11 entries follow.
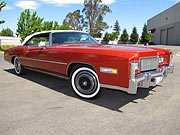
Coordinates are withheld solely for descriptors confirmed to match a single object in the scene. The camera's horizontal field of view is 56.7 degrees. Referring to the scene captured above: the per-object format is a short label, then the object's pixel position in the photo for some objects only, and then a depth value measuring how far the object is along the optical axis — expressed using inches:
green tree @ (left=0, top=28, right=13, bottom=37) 2698.8
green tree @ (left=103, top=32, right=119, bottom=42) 3040.4
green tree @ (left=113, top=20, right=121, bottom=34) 3830.7
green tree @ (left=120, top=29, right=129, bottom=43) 2941.7
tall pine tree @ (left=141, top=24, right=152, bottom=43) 2571.4
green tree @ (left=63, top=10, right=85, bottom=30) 1927.7
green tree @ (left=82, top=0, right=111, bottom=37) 1716.3
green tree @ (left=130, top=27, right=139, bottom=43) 2810.0
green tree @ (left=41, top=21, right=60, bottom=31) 1331.4
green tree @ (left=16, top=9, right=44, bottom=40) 1179.9
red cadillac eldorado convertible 106.8
